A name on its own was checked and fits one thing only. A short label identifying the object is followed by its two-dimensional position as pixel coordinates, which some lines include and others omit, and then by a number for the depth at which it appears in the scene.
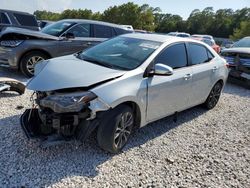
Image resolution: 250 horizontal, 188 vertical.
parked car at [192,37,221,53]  11.61
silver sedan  2.21
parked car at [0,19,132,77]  4.70
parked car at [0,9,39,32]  6.61
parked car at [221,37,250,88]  5.77
